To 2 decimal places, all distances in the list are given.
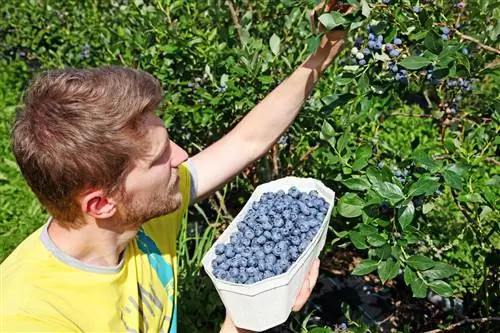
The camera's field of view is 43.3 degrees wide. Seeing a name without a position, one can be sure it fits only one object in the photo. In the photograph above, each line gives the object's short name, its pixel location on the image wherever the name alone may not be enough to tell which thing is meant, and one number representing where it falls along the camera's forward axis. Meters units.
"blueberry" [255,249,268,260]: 1.37
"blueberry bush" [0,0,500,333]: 1.35
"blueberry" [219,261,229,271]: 1.39
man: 1.22
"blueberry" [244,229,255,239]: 1.44
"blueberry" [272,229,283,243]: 1.40
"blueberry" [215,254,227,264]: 1.42
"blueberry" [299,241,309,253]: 1.38
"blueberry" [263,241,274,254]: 1.38
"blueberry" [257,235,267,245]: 1.41
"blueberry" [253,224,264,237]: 1.43
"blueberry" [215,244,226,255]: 1.44
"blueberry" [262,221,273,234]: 1.42
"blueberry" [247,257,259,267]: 1.37
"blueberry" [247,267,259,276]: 1.35
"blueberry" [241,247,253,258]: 1.39
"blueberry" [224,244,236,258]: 1.42
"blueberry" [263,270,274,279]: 1.34
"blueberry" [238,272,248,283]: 1.35
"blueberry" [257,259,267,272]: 1.35
